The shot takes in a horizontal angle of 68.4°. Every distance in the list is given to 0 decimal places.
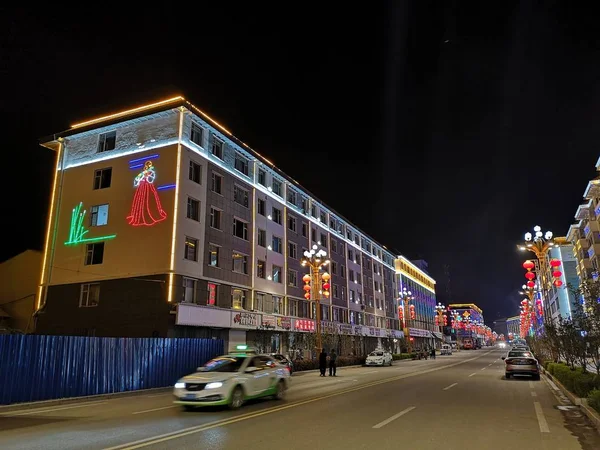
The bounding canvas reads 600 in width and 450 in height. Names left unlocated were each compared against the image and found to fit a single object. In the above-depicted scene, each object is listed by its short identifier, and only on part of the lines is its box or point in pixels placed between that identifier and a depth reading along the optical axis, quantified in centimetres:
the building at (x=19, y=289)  3394
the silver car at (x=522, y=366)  2267
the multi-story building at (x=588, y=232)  5981
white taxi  1155
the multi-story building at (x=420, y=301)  8431
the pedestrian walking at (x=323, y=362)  2659
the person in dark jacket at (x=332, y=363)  2751
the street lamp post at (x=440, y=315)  8800
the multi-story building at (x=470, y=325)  12875
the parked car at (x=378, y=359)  4284
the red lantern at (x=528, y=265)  2630
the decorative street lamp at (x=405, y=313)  7639
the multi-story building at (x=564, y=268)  8362
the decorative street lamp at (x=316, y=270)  3238
